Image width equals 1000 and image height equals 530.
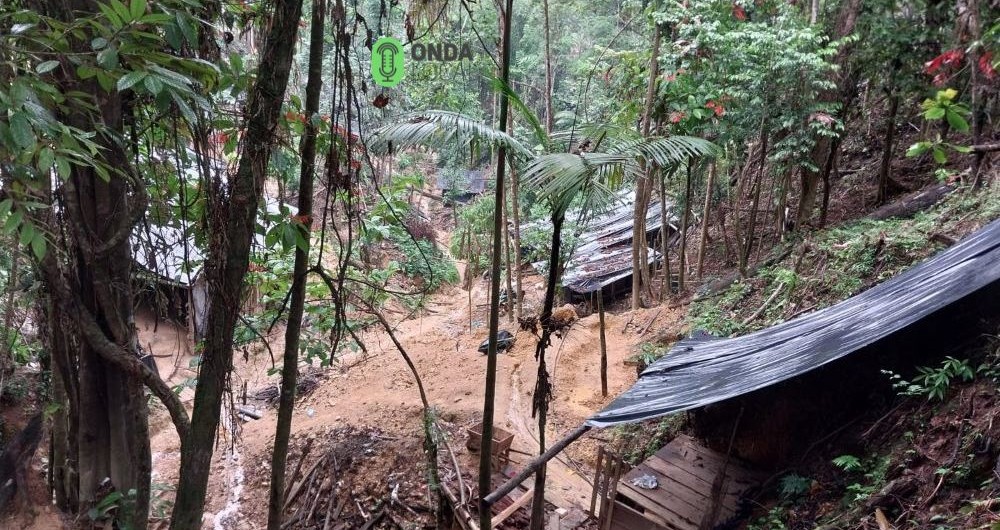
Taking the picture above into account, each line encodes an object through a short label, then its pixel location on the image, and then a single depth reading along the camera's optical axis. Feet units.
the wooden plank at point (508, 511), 17.57
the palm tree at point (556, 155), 11.30
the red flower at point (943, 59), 8.73
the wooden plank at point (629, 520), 14.76
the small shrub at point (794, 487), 12.54
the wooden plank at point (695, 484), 14.40
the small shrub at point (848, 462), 11.61
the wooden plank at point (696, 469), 14.98
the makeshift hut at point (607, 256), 42.88
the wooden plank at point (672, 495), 14.66
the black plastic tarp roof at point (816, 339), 10.96
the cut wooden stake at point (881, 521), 9.98
